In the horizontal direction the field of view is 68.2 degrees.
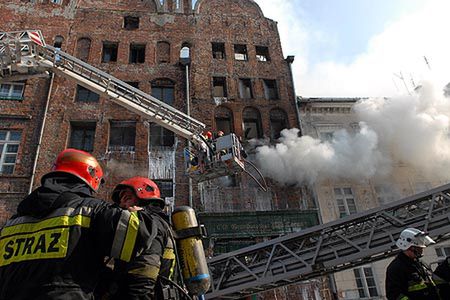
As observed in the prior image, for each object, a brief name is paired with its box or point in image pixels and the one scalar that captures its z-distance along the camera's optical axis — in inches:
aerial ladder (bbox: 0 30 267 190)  415.2
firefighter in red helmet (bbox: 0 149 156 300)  72.6
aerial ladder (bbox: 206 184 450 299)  285.6
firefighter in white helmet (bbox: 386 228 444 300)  166.2
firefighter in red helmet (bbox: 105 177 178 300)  82.9
